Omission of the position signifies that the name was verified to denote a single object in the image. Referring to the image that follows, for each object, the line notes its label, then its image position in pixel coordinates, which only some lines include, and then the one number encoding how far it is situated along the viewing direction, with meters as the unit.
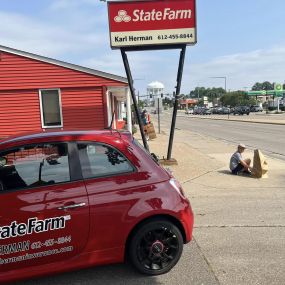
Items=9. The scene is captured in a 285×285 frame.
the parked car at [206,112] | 73.66
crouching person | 7.77
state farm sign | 8.45
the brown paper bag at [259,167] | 7.46
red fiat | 2.87
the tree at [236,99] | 84.52
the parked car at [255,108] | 68.52
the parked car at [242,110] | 58.03
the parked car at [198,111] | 75.42
